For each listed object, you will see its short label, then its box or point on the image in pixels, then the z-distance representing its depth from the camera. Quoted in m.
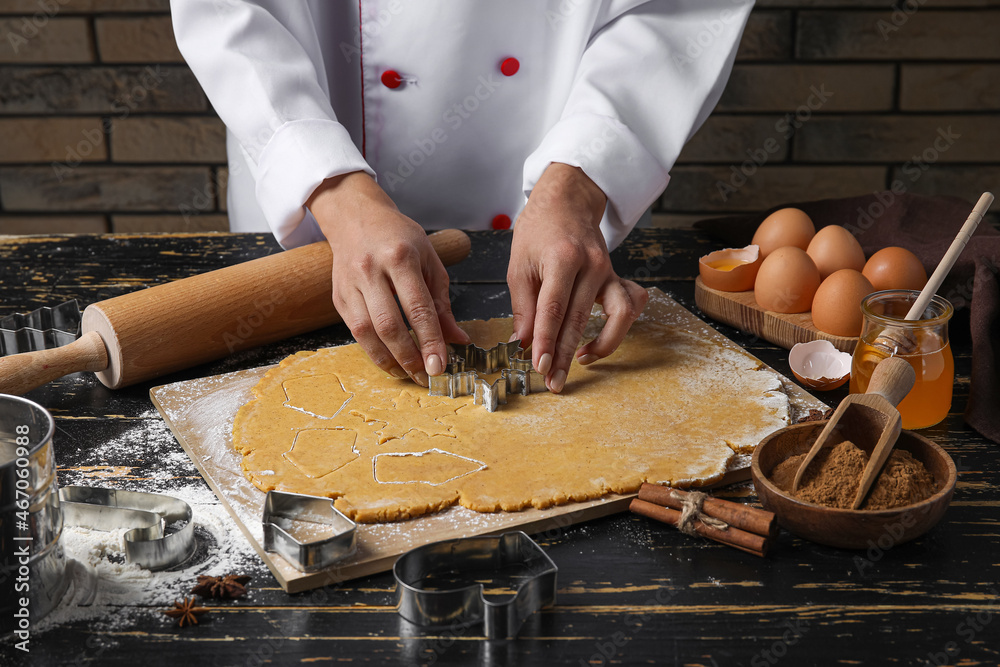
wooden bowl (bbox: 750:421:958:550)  0.83
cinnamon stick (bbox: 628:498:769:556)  0.87
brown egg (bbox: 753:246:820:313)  1.39
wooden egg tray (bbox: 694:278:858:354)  1.35
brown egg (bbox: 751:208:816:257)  1.56
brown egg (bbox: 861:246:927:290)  1.39
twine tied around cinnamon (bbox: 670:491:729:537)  0.90
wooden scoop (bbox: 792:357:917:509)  0.88
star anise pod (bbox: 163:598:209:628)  0.79
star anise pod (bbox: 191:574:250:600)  0.82
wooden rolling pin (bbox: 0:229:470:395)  1.20
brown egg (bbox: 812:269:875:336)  1.31
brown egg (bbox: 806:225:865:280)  1.46
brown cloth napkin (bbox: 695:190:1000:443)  1.15
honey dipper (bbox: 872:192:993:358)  1.09
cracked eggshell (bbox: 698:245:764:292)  1.48
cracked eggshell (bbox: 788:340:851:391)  1.28
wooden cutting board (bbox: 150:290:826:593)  0.86
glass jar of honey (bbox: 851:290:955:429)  1.09
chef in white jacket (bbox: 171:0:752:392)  1.24
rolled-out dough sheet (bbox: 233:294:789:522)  0.97
